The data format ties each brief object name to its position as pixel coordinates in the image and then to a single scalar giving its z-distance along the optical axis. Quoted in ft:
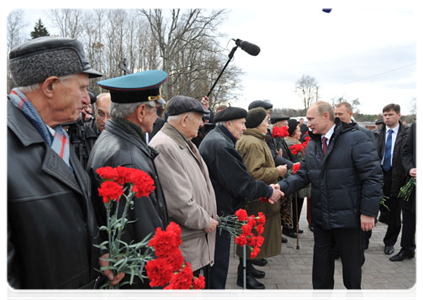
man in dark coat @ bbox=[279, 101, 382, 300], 10.69
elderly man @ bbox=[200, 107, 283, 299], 11.87
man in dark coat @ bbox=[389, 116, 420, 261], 16.26
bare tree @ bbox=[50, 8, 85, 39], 90.38
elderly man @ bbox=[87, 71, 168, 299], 6.28
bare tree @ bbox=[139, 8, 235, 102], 93.25
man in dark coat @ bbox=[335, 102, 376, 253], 19.27
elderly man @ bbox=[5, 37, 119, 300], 4.09
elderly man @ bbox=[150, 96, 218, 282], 8.49
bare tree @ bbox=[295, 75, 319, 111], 225.97
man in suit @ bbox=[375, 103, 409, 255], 18.13
